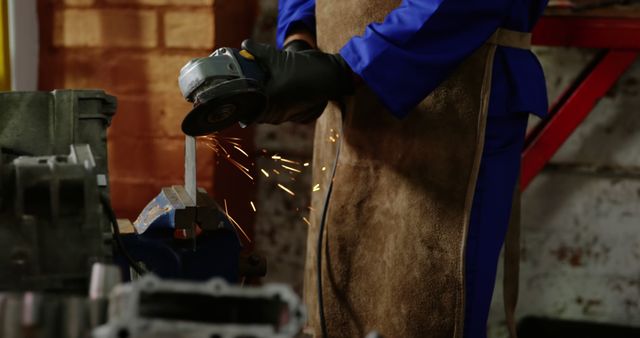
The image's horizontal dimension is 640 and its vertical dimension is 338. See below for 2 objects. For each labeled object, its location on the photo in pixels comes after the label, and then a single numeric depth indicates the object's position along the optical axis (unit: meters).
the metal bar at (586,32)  1.85
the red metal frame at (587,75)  1.86
